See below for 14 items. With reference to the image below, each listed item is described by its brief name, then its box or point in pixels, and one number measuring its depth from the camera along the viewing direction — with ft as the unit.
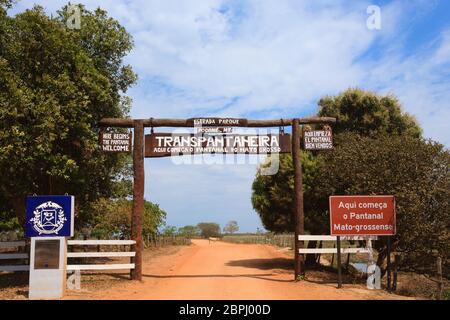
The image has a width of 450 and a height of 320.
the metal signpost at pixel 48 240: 39.45
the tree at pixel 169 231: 165.25
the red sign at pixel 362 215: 47.37
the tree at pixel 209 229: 278.87
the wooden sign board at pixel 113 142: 51.44
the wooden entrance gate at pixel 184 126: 51.90
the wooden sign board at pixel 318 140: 54.65
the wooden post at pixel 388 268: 48.36
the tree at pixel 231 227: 321.26
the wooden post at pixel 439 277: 48.19
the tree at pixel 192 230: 247.33
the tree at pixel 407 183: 50.29
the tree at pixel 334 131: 64.49
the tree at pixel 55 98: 45.52
